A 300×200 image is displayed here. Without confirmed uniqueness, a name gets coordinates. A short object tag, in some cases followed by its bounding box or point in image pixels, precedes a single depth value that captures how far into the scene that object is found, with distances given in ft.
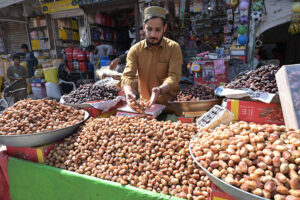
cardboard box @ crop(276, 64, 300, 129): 4.05
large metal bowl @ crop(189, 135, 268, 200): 2.60
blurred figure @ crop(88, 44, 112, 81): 22.78
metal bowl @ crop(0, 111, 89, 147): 4.87
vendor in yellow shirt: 7.20
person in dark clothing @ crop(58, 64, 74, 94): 21.35
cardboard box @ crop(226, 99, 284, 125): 5.13
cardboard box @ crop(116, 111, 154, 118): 6.12
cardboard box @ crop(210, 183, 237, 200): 3.15
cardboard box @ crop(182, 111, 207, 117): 6.27
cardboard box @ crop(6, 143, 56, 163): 5.01
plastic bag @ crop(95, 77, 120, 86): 8.59
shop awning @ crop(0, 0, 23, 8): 19.93
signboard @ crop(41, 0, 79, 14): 22.03
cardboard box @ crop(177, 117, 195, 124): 6.17
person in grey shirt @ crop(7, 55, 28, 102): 19.98
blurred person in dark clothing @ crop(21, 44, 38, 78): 24.62
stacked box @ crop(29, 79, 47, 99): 22.38
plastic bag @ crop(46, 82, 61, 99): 20.75
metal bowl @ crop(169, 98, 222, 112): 6.17
